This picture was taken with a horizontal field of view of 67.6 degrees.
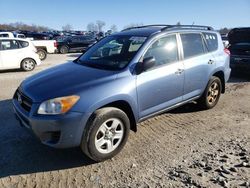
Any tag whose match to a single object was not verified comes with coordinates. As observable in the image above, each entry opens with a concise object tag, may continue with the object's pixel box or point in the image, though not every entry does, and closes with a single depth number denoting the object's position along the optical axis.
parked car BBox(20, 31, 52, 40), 19.32
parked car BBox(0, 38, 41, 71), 7.68
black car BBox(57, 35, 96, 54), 15.23
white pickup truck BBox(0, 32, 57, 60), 11.36
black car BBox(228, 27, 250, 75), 6.36
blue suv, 2.39
